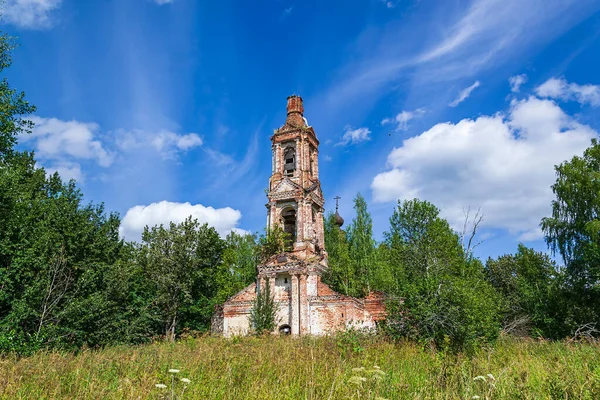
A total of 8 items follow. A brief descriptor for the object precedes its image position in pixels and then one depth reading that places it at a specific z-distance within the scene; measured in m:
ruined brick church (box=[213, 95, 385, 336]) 23.41
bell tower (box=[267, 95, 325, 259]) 27.03
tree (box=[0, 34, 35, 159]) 13.07
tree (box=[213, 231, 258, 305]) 30.63
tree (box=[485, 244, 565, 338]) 25.89
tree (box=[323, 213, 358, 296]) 27.64
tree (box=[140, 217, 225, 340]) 28.78
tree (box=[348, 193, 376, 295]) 28.88
